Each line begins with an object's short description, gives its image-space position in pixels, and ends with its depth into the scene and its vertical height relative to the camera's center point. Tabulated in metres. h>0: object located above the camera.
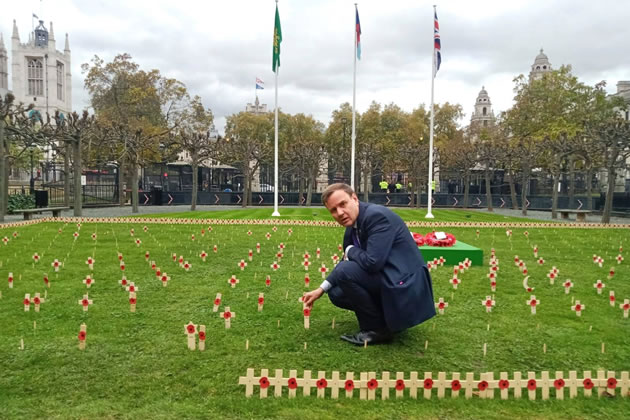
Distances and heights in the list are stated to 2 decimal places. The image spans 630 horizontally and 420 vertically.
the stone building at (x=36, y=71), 116.00 +29.39
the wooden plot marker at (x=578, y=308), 6.21 -1.48
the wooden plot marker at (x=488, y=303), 6.27 -1.44
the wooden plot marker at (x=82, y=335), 4.68 -1.44
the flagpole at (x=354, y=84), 22.92 +5.44
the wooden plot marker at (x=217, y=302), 5.88 -1.39
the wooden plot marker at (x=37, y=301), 5.99 -1.43
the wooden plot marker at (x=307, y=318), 5.27 -1.44
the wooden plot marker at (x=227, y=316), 5.33 -1.41
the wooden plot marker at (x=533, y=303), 6.15 -1.41
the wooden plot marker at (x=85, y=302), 5.90 -1.43
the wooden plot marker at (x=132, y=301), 6.07 -1.45
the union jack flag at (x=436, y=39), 22.03 +7.26
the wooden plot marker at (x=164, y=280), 7.52 -1.42
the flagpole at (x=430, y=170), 22.72 +1.19
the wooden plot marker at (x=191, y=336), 4.77 -1.47
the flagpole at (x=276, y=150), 22.41 +2.08
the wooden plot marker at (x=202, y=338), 4.70 -1.47
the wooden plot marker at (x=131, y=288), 6.34 -1.33
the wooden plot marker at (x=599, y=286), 7.49 -1.43
